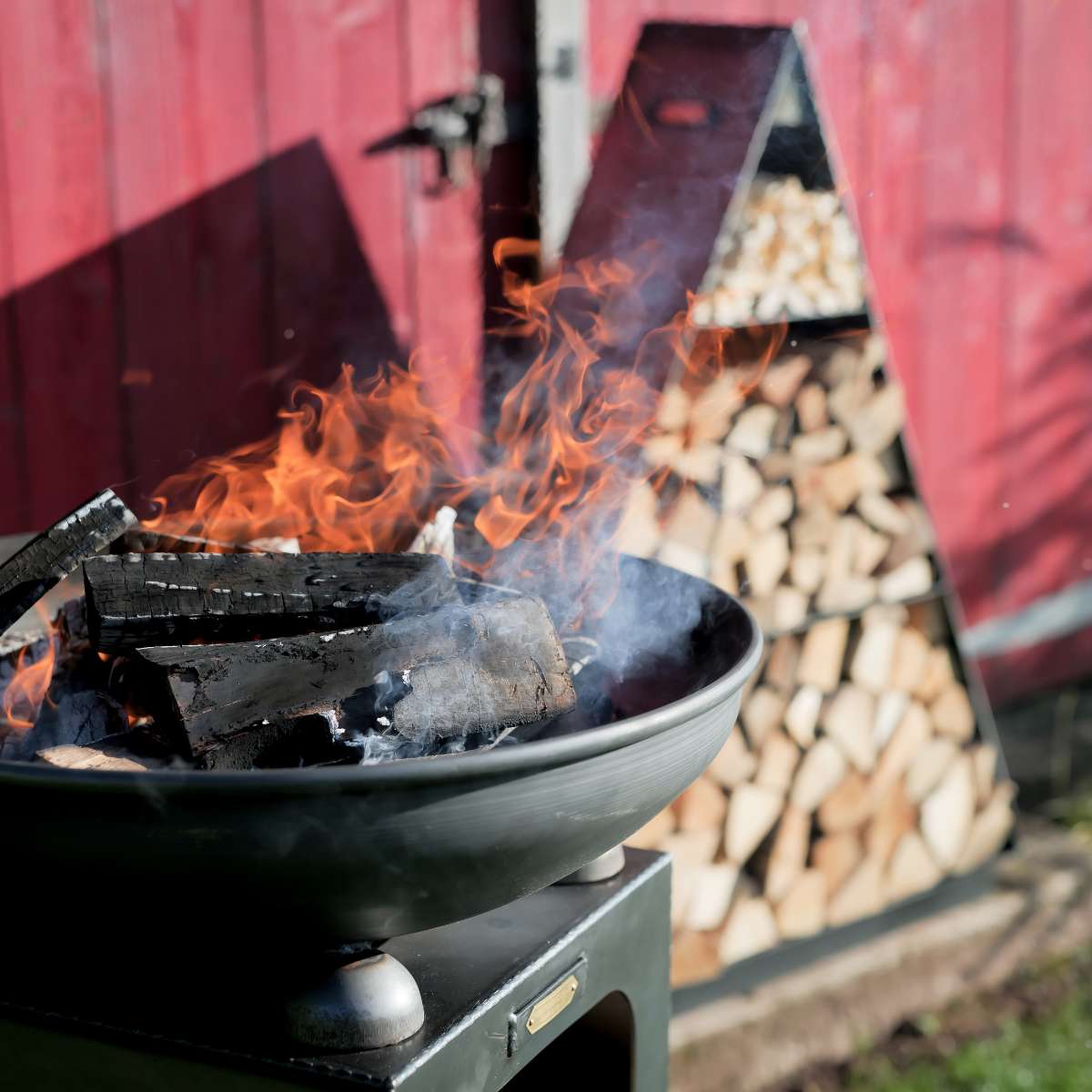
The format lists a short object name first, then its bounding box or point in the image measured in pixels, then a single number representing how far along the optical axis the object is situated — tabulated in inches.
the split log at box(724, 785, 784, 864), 104.4
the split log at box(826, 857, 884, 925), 112.1
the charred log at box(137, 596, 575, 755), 46.6
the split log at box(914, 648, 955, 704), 112.3
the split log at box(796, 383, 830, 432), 103.3
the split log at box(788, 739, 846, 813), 107.3
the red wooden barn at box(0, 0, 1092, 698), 96.0
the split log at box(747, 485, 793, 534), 102.7
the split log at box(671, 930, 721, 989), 104.4
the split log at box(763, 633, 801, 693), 105.0
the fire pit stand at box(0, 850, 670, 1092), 44.2
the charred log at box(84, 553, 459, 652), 50.9
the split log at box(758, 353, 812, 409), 100.7
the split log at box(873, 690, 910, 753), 110.8
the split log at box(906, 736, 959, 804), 114.0
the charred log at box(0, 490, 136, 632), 53.3
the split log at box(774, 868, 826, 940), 109.0
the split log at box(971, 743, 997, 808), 116.6
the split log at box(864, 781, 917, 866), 112.7
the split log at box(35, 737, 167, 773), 46.5
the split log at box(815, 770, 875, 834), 109.5
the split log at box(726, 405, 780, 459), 101.0
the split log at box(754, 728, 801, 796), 105.5
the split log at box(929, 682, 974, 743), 113.7
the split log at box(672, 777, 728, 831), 101.7
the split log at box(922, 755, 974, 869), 115.3
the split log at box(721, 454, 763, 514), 101.0
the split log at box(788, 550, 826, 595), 105.0
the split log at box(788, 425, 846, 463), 104.0
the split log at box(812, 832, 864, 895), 110.2
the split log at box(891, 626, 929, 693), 110.9
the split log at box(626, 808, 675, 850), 99.1
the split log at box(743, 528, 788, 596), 103.2
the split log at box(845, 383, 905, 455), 105.0
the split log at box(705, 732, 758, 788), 103.0
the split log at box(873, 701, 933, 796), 111.7
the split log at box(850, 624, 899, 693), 108.9
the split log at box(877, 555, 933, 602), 108.7
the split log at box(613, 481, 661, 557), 95.7
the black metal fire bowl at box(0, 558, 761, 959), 38.0
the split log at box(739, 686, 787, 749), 104.6
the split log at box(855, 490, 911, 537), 107.3
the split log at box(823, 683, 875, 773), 108.3
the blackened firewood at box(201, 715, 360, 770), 46.3
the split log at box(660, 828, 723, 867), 101.7
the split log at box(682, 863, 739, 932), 104.0
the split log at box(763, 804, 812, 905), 107.0
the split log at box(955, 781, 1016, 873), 118.6
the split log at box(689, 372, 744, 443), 98.3
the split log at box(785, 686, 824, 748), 106.3
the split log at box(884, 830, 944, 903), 115.2
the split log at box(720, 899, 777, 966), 106.1
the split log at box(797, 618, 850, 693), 106.8
